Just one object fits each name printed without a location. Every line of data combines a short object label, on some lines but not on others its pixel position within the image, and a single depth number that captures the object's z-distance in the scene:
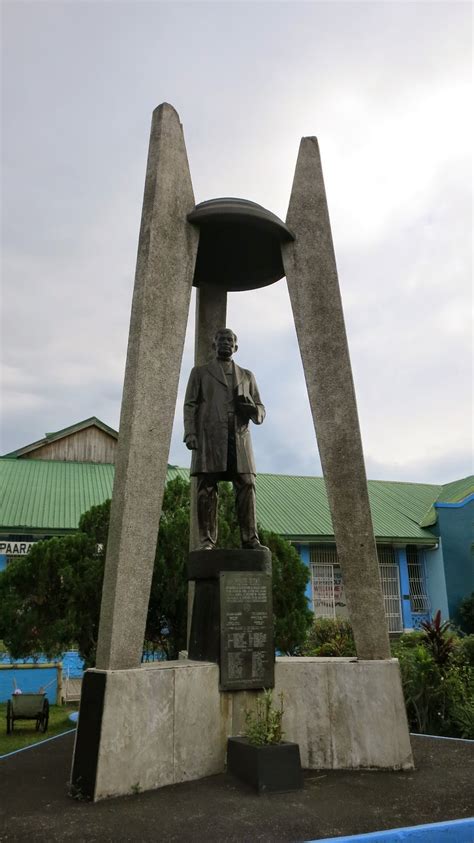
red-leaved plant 9.59
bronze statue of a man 7.33
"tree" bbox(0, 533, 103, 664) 10.99
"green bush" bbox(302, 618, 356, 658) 12.47
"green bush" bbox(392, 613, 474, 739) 8.97
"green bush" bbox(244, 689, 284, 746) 5.73
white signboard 17.86
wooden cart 12.29
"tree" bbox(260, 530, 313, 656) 11.34
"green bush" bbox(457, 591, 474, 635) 20.83
